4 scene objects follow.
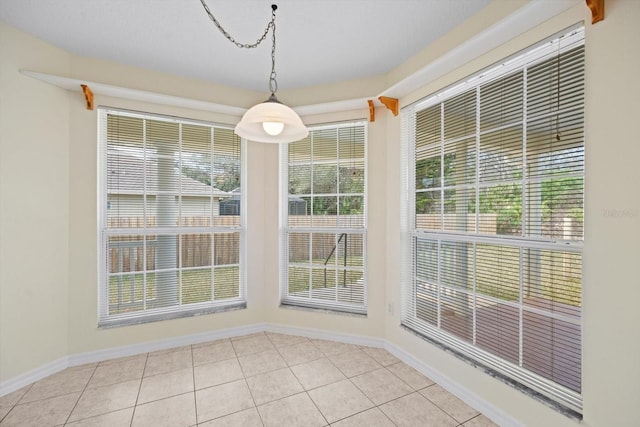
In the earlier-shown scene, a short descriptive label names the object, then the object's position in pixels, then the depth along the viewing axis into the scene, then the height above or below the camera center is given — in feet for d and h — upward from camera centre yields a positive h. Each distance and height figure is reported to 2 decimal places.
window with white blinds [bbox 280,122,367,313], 9.86 -0.24
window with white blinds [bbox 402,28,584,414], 5.09 -0.11
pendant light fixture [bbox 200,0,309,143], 5.11 +1.76
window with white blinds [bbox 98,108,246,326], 8.89 -0.19
